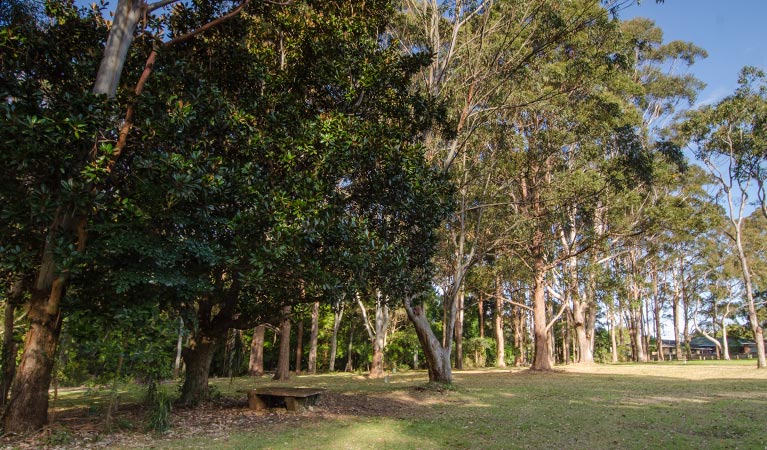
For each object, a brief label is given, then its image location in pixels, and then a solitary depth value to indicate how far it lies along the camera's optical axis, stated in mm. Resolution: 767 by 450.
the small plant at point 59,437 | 6520
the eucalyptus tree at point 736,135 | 23516
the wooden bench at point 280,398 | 9688
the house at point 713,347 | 67956
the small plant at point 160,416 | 7419
